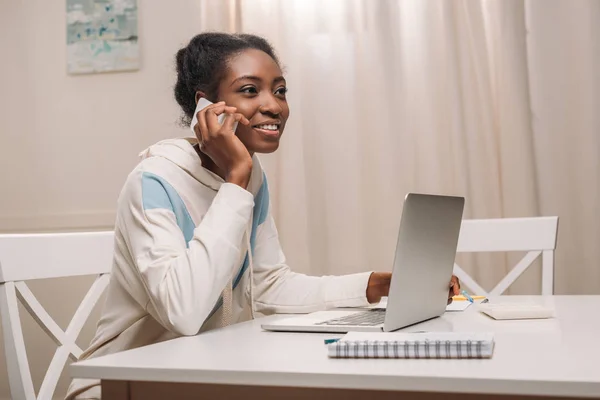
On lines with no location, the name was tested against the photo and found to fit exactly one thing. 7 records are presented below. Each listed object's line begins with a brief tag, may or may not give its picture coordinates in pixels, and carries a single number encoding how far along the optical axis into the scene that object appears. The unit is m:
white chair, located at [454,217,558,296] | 1.96
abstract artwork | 3.07
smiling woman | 1.14
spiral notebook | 0.76
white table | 0.66
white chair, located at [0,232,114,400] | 1.28
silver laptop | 0.98
